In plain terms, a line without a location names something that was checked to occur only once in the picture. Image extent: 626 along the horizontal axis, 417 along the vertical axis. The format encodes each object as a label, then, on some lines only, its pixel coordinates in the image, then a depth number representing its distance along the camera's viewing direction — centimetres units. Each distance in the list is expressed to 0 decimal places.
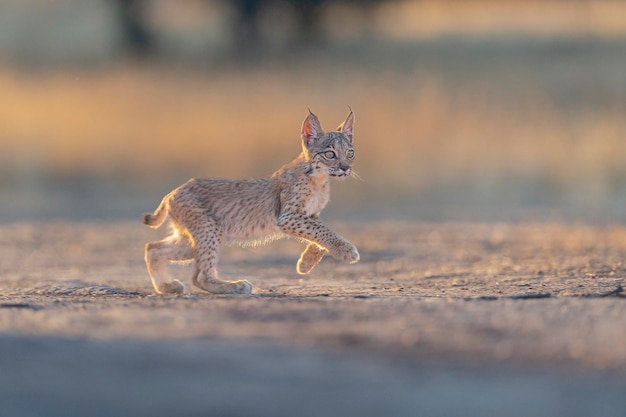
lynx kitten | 1891
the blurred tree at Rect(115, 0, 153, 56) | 5894
